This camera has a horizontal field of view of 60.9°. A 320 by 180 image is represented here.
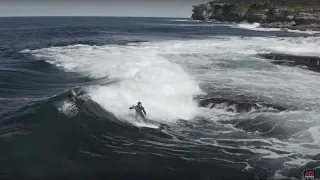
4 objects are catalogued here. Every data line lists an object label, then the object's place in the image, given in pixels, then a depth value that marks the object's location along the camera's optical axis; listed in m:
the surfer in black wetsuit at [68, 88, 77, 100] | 16.18
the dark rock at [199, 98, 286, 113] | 15.69
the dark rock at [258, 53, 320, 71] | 28.82
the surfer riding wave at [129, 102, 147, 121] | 14.45
